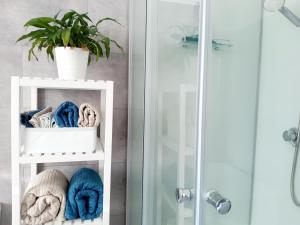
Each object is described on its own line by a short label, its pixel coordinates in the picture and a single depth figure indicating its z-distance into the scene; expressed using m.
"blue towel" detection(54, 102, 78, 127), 0.80
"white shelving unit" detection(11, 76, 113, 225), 0.73
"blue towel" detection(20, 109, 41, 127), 0.78
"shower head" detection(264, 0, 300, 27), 0.79
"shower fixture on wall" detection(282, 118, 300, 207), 0.90
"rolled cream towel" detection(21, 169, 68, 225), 0.78
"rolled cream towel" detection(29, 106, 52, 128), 0.78
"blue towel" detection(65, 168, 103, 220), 0.82
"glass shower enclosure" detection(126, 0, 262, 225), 0.58
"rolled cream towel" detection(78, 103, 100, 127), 0.81
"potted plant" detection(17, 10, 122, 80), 0.84
